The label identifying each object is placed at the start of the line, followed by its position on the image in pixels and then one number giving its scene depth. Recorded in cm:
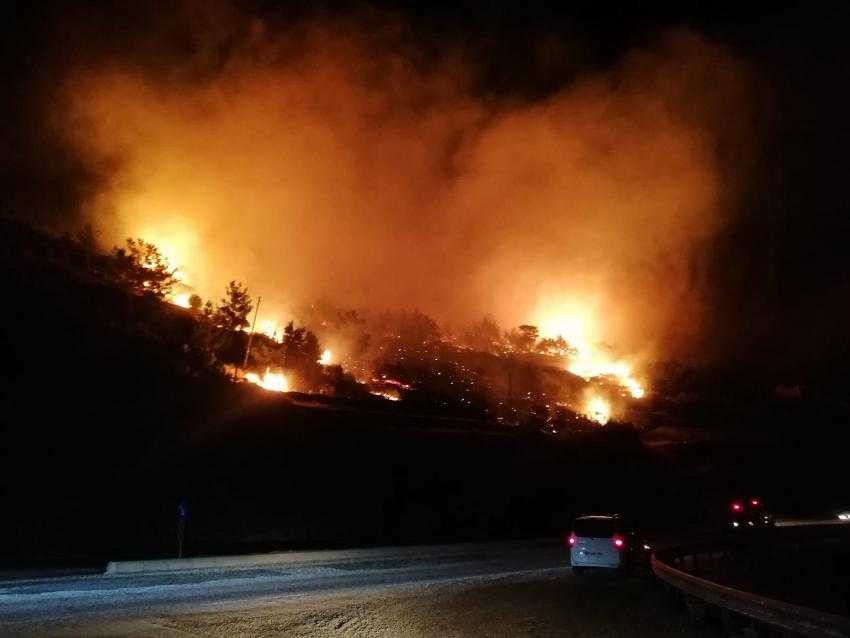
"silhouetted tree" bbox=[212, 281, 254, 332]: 5362
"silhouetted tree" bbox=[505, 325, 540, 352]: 10628
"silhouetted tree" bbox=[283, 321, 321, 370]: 5476
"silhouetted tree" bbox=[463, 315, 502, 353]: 10338
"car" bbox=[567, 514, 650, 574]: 1892
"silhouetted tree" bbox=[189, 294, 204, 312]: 5619
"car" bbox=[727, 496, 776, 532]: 4022
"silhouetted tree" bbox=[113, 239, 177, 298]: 5288
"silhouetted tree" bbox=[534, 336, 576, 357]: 10689
